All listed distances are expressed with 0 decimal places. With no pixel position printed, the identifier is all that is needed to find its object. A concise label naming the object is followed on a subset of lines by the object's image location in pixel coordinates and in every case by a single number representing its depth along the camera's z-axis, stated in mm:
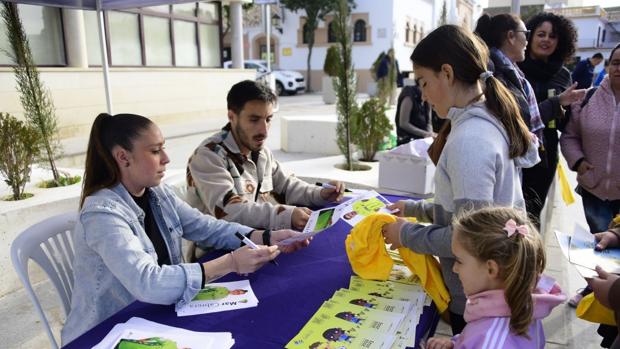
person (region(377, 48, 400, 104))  11917
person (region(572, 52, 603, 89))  5968
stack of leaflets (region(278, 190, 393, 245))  1930
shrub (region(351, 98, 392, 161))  6062
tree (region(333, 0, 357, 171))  5672
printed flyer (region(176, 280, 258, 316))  1459
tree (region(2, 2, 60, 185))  4430
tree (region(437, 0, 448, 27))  9141
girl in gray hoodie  1366
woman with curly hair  3295
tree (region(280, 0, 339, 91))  24141
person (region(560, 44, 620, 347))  2770
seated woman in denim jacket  1499
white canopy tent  4423
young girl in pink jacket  1221
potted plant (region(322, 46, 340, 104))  15434
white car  22156
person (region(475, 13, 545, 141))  2707
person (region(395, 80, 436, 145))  5059
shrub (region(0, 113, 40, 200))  3949
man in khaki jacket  2273
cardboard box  4207
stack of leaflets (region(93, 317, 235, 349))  1251
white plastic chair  1823
